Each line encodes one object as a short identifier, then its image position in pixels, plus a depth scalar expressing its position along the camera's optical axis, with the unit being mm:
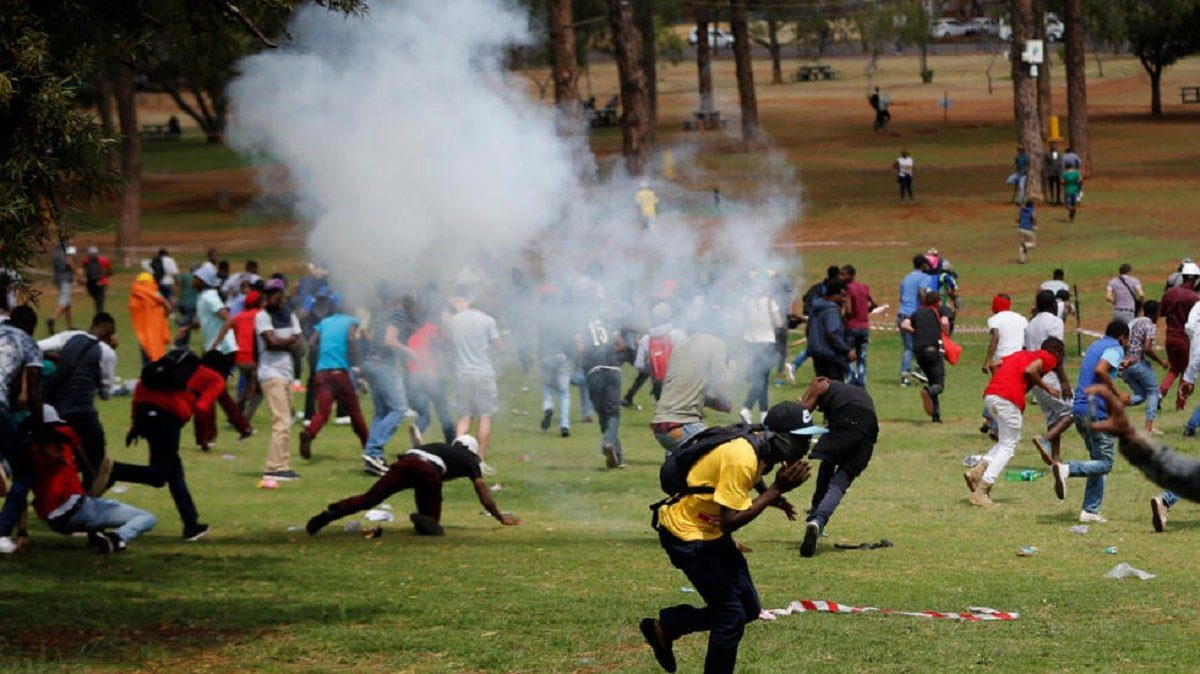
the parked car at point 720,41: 94562
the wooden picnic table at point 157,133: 87350
